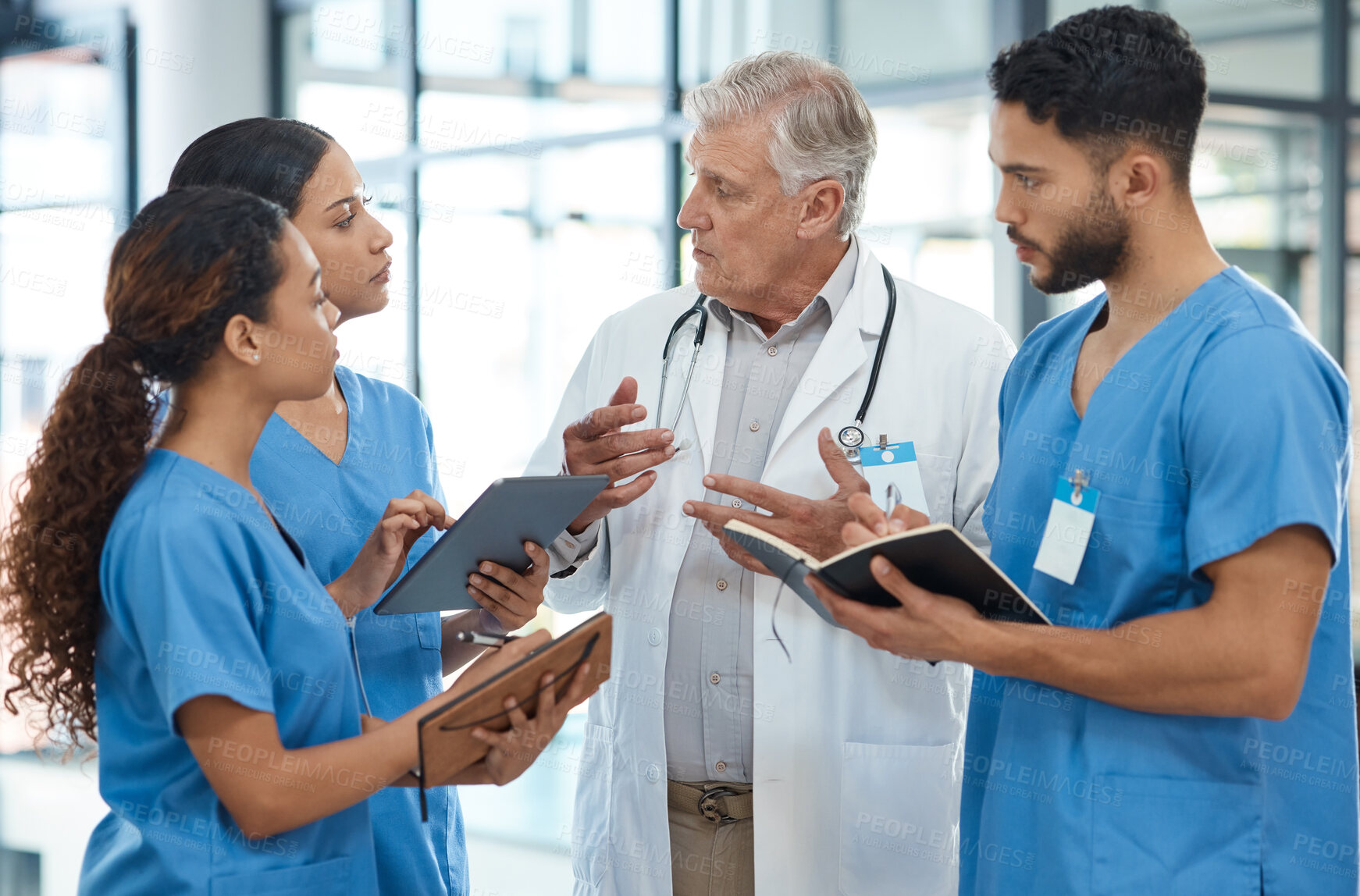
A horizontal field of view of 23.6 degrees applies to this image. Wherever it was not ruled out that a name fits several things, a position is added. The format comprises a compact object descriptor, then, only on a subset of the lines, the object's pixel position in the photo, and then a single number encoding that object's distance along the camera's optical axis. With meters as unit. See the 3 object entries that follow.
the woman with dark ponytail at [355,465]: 3.13
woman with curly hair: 2.88
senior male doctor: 3.23
